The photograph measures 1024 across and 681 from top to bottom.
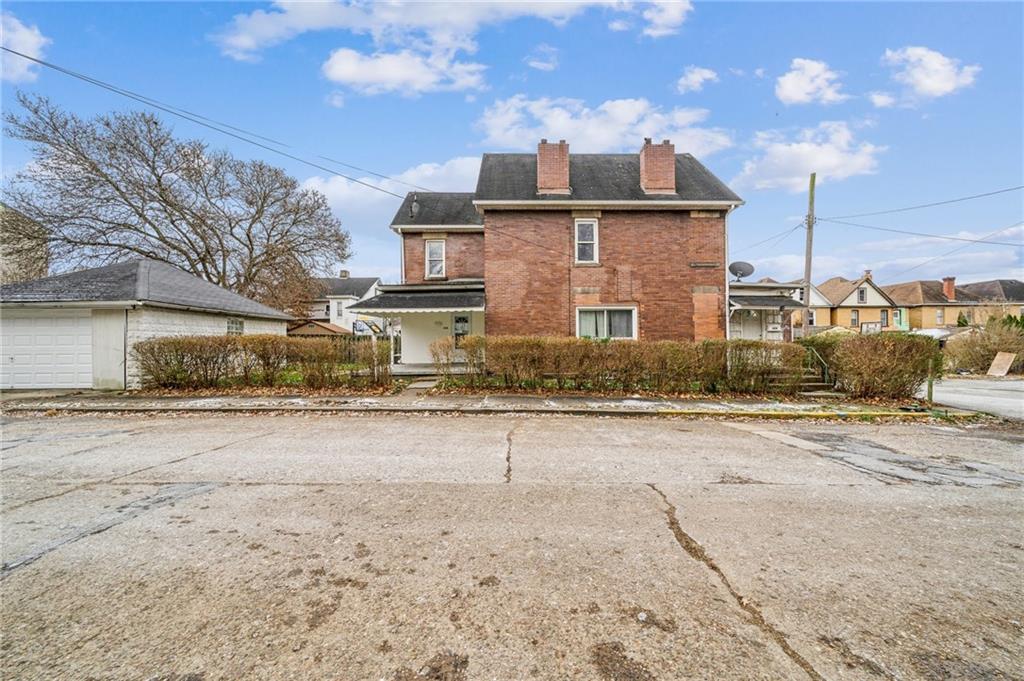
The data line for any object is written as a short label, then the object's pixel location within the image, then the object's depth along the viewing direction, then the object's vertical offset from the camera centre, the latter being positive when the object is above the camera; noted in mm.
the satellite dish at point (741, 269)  18125 +3078
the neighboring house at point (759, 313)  17922 +1269
